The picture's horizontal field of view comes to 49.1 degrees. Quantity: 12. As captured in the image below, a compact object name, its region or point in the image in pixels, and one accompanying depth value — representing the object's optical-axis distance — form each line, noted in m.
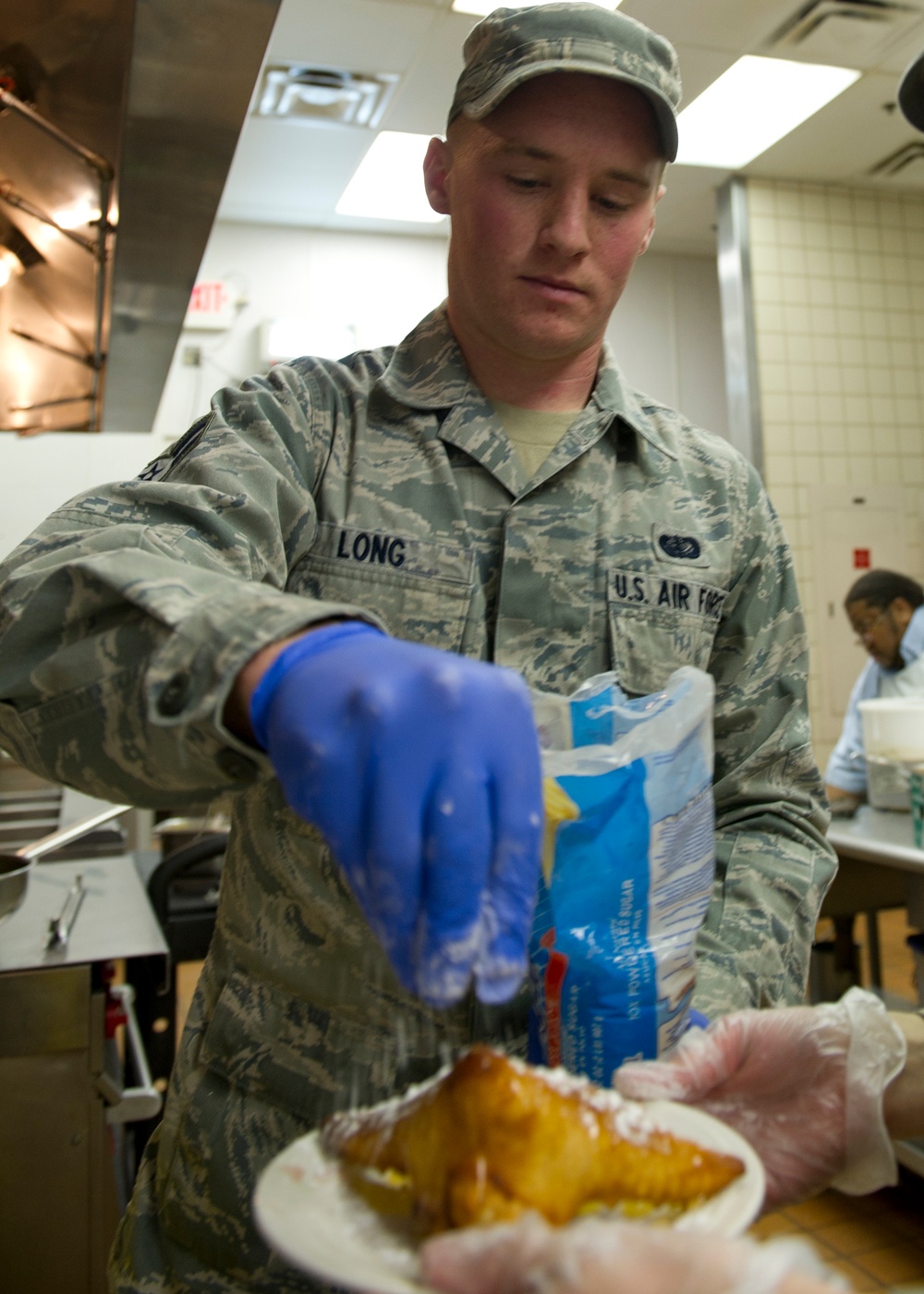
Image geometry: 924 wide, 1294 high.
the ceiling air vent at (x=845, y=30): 3.50
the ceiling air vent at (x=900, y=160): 4.59
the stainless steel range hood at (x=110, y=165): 1.26
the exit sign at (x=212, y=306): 5.19
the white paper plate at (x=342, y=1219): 0.46
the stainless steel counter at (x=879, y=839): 2.50
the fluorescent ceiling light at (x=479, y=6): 3.38
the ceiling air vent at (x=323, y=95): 3.79
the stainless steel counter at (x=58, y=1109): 1.69
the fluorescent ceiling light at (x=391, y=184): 4.41
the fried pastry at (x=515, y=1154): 0.53
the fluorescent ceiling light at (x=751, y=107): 3.95
